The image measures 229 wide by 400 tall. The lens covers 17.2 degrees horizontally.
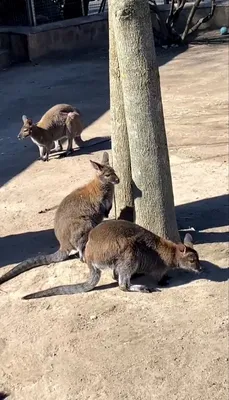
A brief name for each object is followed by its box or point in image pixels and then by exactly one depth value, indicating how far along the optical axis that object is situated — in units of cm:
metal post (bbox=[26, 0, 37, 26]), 1716
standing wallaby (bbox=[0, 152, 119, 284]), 659
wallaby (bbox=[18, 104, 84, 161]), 984
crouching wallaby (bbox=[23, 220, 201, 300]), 605
